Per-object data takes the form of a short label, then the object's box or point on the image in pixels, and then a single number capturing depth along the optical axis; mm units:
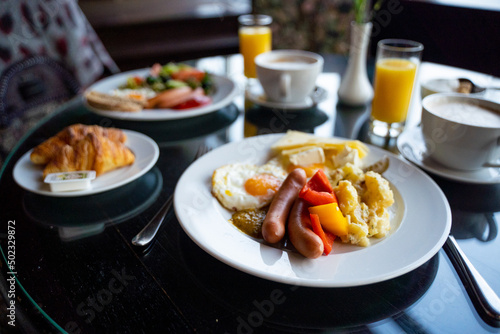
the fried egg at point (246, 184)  390
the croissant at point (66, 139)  459
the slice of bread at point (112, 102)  601
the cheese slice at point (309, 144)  457
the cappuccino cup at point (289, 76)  614
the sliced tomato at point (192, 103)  645
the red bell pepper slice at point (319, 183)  369
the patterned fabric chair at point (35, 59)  706
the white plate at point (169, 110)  593
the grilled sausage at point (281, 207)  332
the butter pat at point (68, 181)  413
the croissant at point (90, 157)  447
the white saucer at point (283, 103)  625
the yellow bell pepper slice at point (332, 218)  337
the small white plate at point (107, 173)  416
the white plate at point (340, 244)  297
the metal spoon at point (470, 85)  543
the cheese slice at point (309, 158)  445
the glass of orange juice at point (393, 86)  547
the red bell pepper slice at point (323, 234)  326
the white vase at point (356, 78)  638
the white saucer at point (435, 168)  437
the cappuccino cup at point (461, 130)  425
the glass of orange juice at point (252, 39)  781
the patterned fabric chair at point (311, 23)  1573
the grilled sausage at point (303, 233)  312
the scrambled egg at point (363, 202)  339
